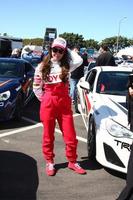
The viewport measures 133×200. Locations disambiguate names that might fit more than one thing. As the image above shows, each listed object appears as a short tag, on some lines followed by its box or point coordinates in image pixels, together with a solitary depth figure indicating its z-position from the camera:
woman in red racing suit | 3.80
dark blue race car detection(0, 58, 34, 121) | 5.87
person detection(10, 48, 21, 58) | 11.87
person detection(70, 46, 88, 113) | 8.28
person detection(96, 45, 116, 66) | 7.72
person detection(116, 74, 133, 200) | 2.66
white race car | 3.56
